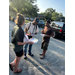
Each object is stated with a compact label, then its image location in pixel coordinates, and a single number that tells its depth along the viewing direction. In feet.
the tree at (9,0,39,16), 93.79
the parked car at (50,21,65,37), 21.85
